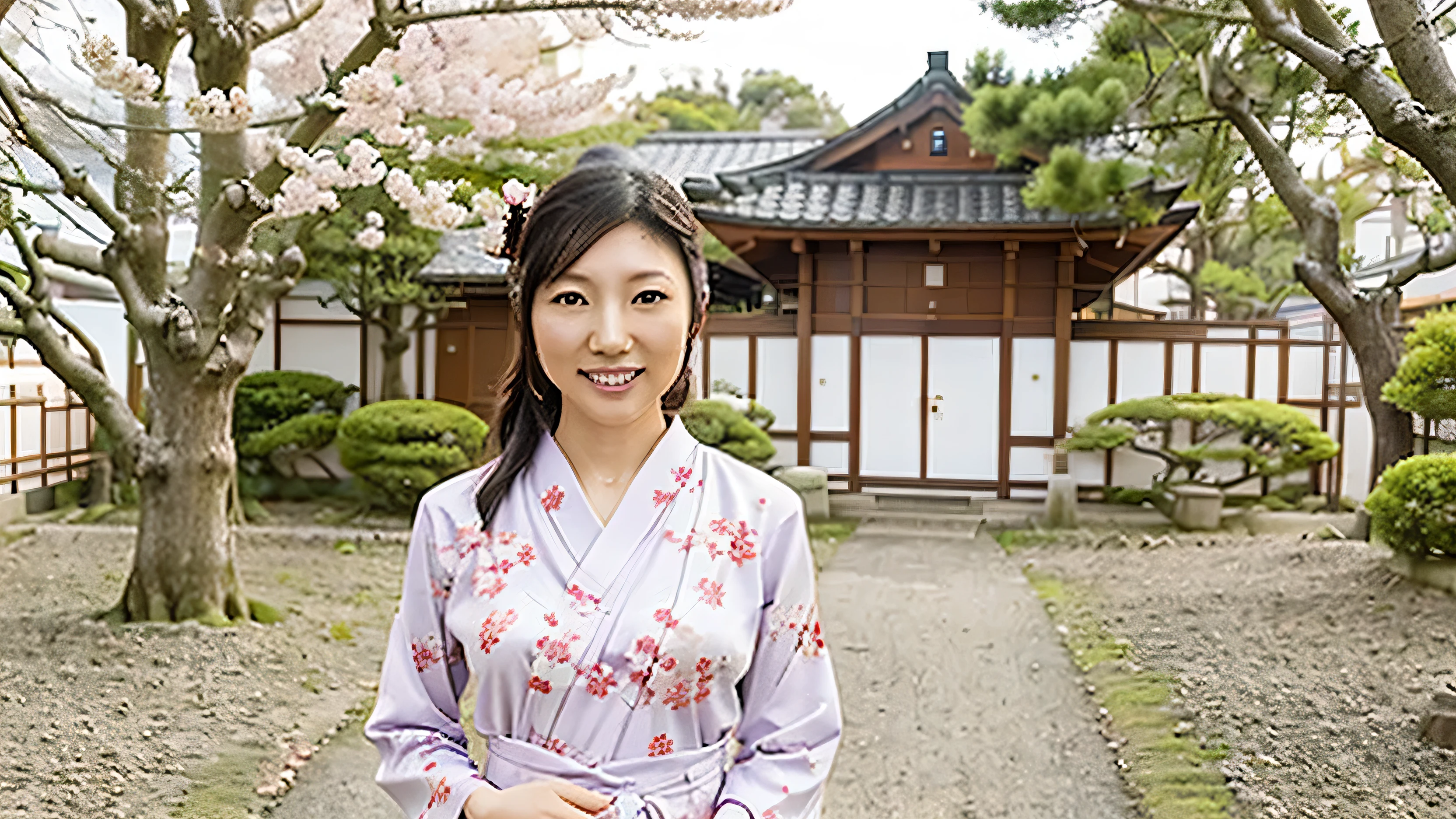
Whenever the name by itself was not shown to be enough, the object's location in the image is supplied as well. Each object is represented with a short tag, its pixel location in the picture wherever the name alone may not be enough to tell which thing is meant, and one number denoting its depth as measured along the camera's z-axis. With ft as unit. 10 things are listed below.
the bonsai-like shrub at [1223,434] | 31.96
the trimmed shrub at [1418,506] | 18.58
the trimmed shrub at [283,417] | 33.60
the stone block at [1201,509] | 31.68
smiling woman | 4.65
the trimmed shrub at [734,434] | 31.65
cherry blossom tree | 15.01
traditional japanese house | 34.81
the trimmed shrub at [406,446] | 30.17
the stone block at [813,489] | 33.35
